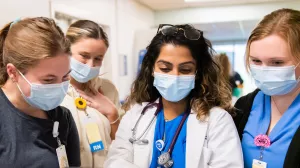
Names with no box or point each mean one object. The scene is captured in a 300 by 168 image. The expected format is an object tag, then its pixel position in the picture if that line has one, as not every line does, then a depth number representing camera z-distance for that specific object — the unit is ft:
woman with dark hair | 4.62
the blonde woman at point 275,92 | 4.54
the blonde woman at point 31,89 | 4.23
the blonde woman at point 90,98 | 6.04
